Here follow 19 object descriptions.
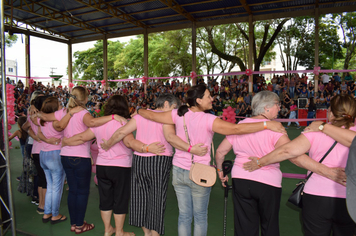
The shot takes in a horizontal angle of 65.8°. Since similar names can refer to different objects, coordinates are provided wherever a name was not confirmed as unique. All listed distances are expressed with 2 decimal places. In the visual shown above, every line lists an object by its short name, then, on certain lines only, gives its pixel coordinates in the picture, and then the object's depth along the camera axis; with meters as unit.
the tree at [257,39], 20.19
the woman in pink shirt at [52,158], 3.14
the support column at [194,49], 16.03
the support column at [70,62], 20.66
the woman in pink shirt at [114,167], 2.72
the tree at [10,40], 29.84
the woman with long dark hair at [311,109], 12.49
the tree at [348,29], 21.27
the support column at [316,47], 13.43
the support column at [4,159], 2.45
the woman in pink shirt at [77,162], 2.91
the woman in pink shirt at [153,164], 2.51
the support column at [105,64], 19.69
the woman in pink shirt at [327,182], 1.75
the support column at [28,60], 18.39
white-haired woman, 1.99
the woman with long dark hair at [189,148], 2.19
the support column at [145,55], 17.84
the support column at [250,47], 14.39
